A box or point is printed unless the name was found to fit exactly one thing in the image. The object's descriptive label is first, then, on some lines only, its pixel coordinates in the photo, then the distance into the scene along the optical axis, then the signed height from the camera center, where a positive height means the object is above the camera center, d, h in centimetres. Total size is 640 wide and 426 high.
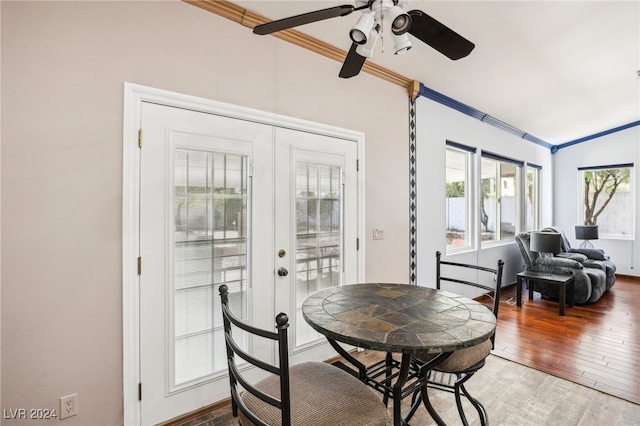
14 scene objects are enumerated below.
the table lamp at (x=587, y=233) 557 -34
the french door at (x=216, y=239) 186 -16
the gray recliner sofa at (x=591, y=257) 478 -71
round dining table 121 -48
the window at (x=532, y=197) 604 +35
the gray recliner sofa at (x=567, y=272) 418 -82
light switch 304 -19
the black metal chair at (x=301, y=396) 103 -75
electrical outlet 160 -99
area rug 195 -130
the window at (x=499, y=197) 507 +30
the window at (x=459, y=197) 432 +26
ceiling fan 143 +92
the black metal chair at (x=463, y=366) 162 -81
